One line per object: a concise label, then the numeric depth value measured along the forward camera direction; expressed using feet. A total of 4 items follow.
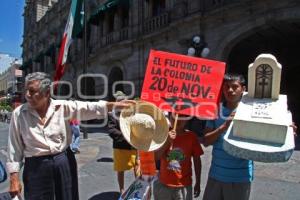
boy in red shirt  12.38
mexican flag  40.06
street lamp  42.77
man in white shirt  11.00
